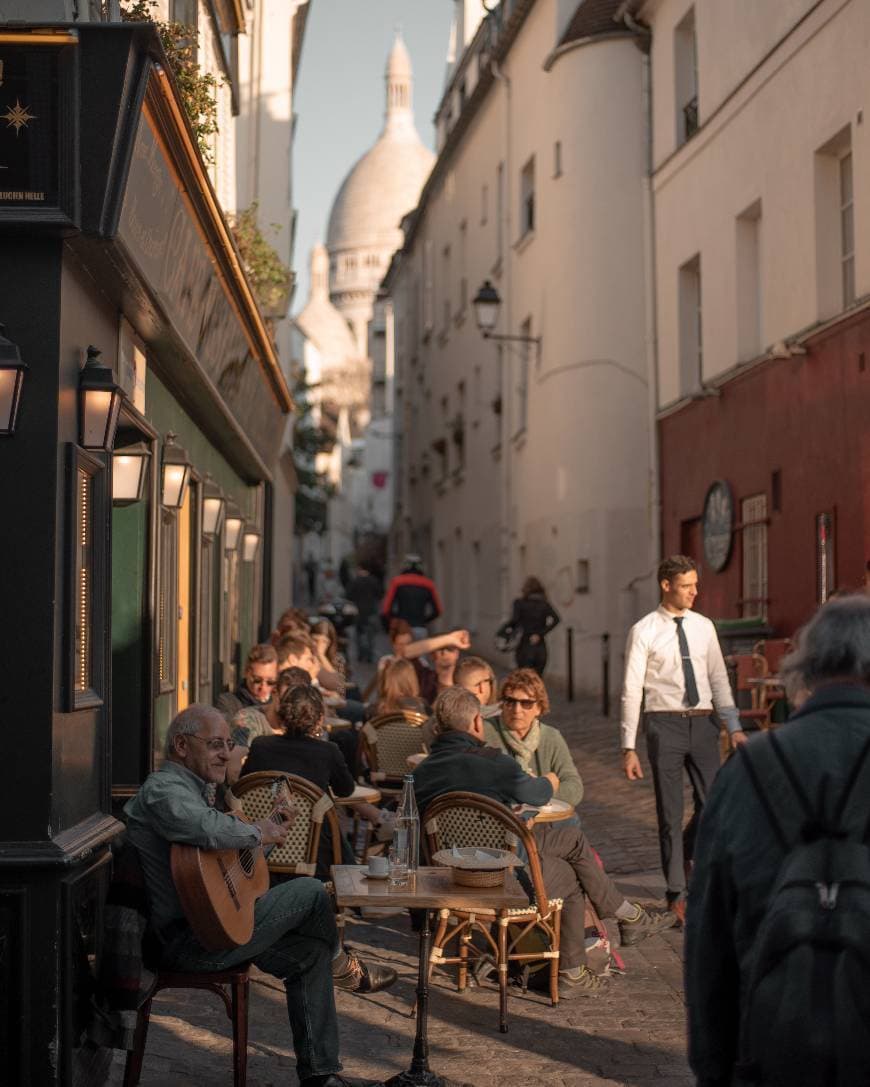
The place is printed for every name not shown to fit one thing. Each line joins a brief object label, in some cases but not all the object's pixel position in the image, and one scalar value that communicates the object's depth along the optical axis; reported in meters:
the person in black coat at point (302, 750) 7.53
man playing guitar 5.17
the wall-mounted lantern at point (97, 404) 5.54
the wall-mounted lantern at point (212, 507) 13.04
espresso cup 5.83
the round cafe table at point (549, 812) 7.13
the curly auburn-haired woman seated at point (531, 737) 7.75
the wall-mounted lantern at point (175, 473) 9.57
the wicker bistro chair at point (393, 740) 9.95
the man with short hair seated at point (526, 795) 6.99
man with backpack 2.89
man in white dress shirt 8.51
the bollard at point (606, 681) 18.16
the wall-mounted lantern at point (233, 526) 15.48
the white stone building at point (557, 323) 21.91
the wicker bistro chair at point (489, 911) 6.59
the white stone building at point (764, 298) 13.41
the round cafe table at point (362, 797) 7.89
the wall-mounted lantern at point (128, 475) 7.64
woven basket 5.73
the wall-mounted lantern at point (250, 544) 18.57
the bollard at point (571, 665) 20.89
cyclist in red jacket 18.45
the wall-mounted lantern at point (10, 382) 4.98
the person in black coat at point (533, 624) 18.17
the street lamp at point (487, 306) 22.02
